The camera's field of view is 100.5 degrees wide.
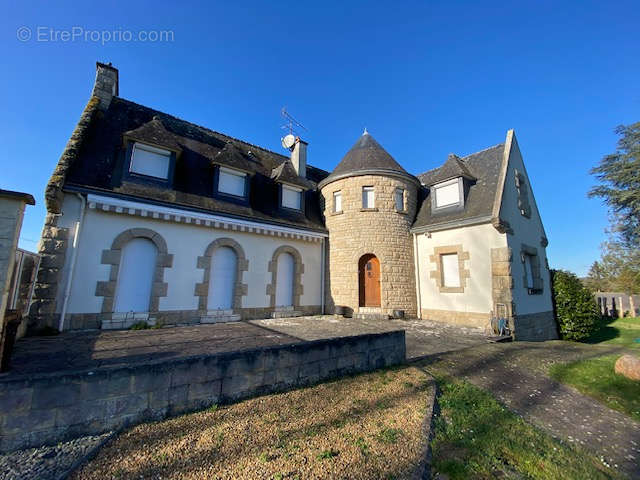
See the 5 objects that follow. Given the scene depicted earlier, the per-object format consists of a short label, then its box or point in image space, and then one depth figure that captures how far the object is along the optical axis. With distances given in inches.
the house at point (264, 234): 287.3
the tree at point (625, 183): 721.6
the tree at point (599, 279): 966.4
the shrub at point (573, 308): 417.1
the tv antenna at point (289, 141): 642.8
